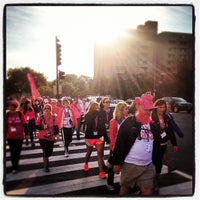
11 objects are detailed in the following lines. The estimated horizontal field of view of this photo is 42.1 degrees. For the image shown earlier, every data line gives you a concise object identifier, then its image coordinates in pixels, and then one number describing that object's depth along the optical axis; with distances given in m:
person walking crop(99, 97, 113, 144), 4.43
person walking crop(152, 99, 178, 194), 4.21
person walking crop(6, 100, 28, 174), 4.32
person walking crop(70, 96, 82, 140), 4.62
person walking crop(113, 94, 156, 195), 3.69
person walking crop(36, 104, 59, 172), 4.47
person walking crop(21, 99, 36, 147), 4.35
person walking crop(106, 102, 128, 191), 4.15
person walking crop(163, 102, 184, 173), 4.38
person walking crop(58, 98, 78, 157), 4.66
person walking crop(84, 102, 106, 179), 4.55
